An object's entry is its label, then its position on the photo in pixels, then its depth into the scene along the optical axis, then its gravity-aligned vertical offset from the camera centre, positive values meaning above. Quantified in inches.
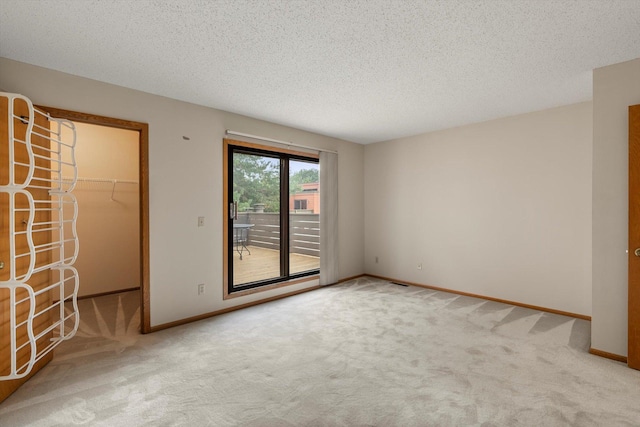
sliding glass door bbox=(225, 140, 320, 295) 157.8 -2.3
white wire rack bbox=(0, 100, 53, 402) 79.9 -9.5
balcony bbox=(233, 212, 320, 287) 171.3 -22.0
